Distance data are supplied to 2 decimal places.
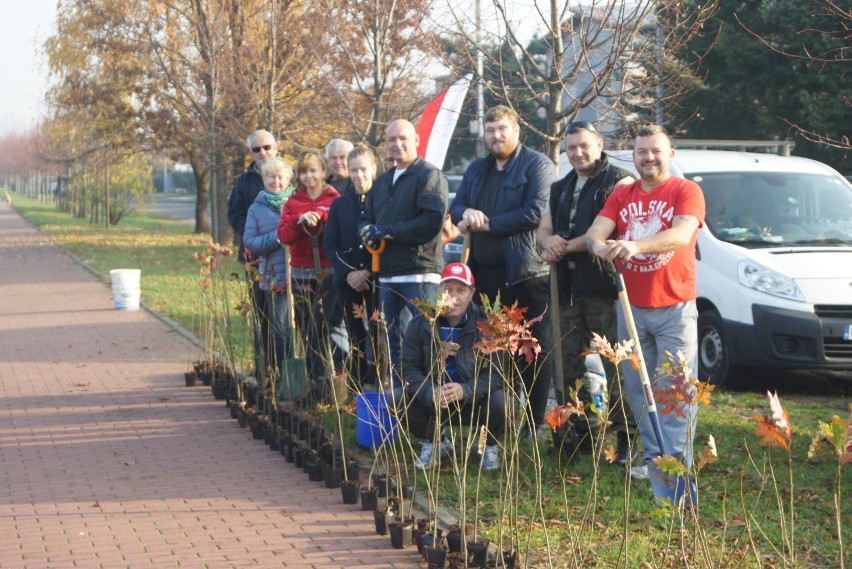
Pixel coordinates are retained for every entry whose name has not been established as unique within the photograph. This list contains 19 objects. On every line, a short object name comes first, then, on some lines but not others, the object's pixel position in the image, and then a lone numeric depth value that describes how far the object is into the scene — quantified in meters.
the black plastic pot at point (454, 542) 5.35
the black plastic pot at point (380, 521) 5.84
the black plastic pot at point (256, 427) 8.39
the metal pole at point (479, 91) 9.98
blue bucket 7.05
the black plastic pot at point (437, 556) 5.18
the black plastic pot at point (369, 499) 6.34
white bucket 17.14
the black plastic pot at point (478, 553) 5.13
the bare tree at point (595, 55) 9.20
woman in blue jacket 9.32
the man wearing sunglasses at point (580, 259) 6.84
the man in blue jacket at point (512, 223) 7.27
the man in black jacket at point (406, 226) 7.83
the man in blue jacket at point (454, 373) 6.75
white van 9.17
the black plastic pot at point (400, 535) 5.64
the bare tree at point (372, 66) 17.17
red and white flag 11.27
